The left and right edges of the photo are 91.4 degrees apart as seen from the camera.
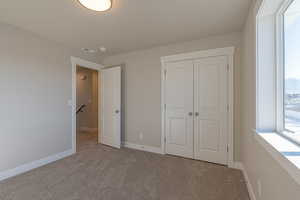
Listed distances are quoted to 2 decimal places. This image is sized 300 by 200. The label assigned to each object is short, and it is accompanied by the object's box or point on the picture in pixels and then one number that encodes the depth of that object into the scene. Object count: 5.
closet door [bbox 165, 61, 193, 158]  2.82
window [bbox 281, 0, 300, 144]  1.03
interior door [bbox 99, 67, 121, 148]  3.43
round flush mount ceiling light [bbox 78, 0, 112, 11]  1.60
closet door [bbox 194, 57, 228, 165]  2.54
